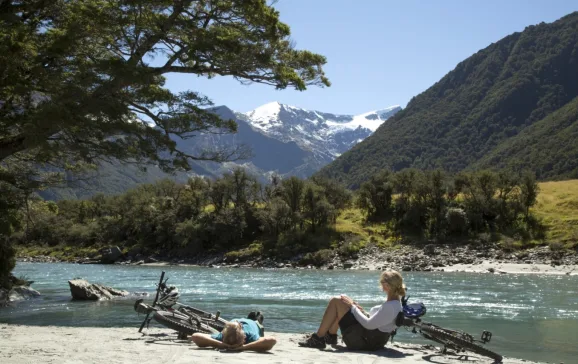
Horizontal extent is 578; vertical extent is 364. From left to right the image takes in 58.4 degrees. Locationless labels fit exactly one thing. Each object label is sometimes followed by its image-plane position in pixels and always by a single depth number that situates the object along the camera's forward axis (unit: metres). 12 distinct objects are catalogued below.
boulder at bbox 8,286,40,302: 21.58
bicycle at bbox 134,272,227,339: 10.55
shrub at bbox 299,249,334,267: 54.90
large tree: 10.12
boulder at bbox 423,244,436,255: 55.00
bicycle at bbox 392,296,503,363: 8.67
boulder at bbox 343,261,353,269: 51.00
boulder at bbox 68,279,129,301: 21.86
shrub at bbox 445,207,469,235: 61.38
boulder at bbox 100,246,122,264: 68.25
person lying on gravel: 8.81
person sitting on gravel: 8.85
